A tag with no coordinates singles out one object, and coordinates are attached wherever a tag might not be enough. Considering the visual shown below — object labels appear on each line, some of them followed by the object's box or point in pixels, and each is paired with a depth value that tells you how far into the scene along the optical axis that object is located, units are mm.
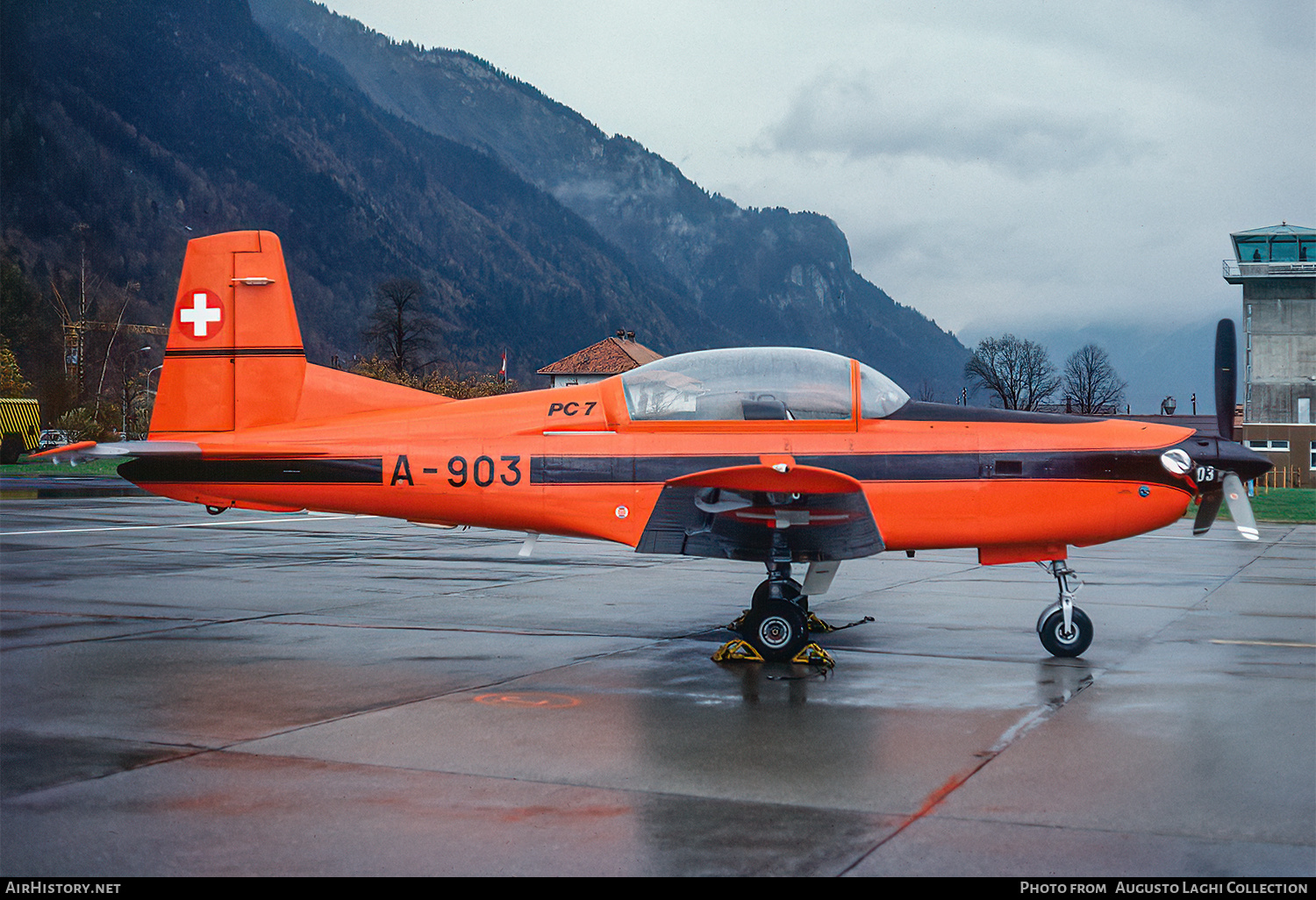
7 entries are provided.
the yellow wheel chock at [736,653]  8391
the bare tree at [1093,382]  98062
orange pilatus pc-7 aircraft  8266
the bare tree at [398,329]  96375
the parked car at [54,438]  59412
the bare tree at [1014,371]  86188
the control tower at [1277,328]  62406
